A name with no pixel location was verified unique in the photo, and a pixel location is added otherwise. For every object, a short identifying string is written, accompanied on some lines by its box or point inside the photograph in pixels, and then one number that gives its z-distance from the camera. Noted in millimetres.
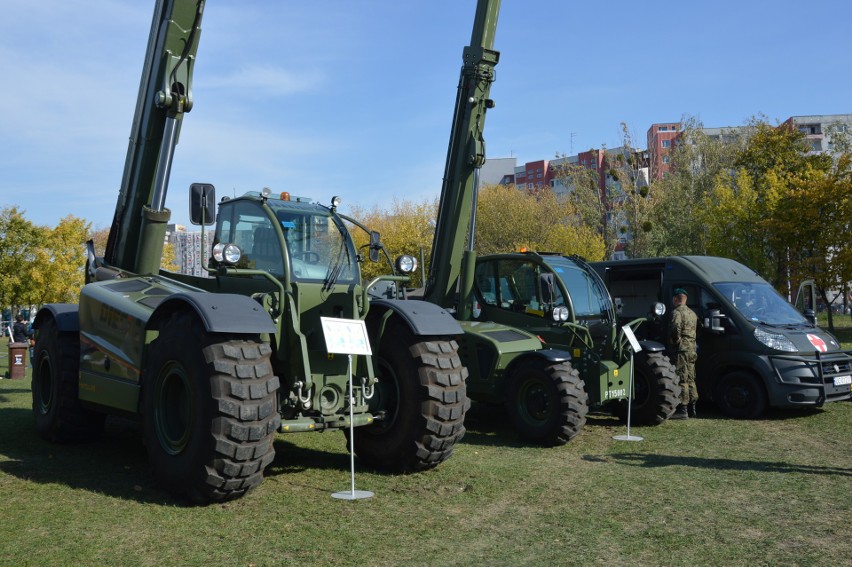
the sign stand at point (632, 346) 9656
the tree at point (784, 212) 29172
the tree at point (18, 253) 36938
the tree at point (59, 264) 37031
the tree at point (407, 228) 50031
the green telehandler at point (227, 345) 5980
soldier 11469
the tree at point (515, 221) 46469
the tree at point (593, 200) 42531
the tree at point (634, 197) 39062
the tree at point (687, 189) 37312
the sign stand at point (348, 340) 6453
